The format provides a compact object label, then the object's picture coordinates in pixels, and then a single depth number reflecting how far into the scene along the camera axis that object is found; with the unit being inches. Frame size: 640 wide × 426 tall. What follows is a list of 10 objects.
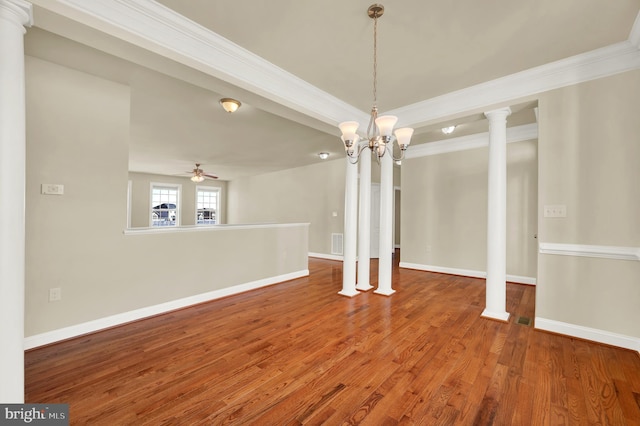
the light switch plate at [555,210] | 109.5
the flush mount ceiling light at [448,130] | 181.2
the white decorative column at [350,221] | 167.0
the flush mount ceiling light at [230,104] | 135.7
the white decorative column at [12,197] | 58.1
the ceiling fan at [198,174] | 301.5
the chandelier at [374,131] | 80.8
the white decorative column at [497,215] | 128.4
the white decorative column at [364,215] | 173.3
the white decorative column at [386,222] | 167.0
